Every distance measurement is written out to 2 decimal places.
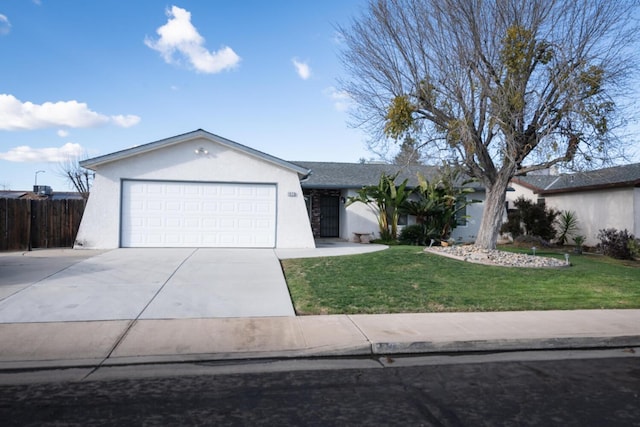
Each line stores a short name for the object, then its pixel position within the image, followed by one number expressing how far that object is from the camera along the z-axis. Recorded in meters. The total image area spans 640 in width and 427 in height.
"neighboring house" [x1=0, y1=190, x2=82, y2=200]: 30.73
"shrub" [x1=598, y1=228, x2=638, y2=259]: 15.20
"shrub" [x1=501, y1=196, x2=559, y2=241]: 21.12
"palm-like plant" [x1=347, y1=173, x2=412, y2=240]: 18.88
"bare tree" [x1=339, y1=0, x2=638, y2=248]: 11.80
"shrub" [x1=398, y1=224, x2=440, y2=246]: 18.95
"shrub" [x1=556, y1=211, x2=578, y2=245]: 20.95
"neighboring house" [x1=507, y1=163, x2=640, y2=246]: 18.28
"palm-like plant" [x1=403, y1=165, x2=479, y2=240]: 19.27
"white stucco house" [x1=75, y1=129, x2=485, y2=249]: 14.62
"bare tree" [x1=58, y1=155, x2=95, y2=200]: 29.61
